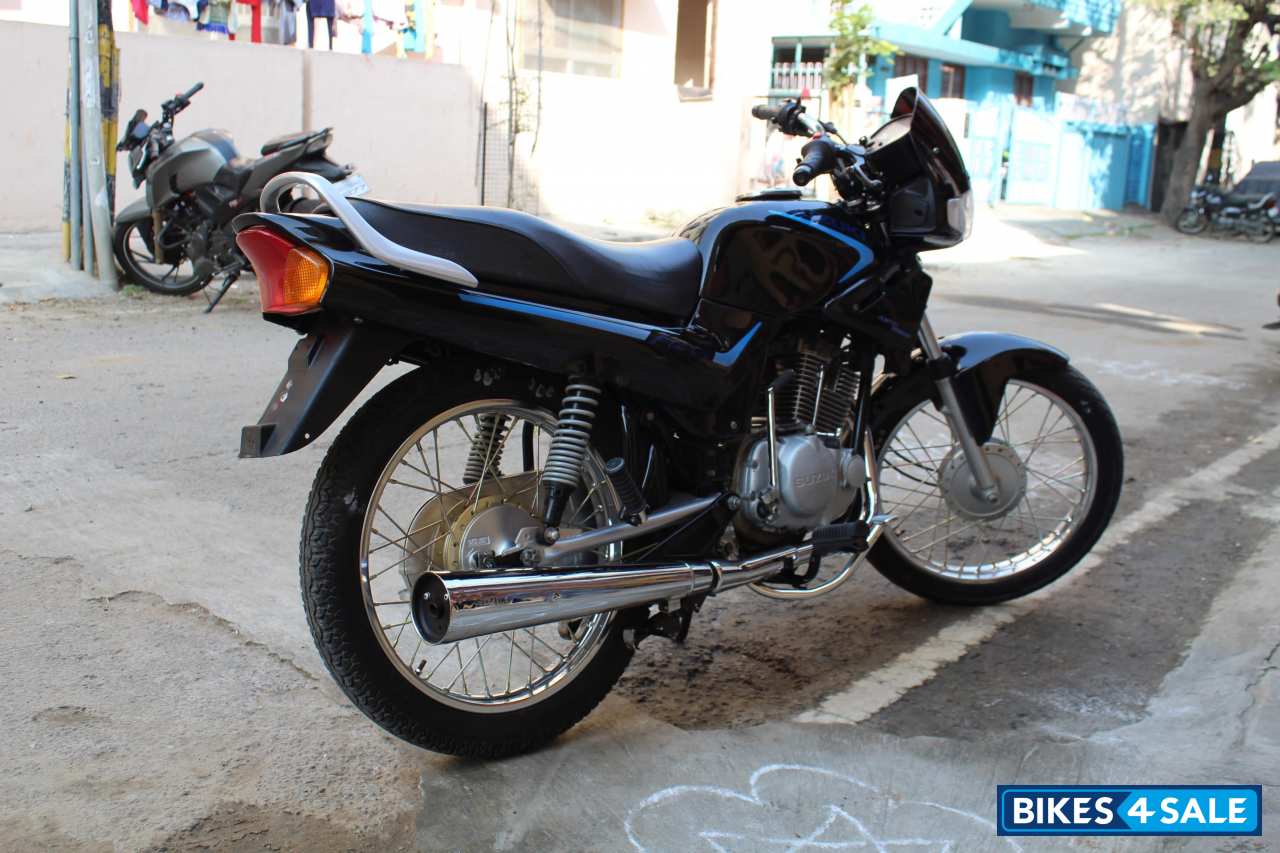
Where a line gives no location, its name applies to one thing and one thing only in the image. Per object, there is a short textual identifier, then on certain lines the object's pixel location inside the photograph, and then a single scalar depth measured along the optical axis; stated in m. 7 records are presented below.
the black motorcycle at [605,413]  2.57
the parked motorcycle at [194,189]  8.48
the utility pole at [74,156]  8.95
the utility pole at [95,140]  8.80
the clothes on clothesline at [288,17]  14.50
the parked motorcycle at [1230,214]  24.28
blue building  24.48
